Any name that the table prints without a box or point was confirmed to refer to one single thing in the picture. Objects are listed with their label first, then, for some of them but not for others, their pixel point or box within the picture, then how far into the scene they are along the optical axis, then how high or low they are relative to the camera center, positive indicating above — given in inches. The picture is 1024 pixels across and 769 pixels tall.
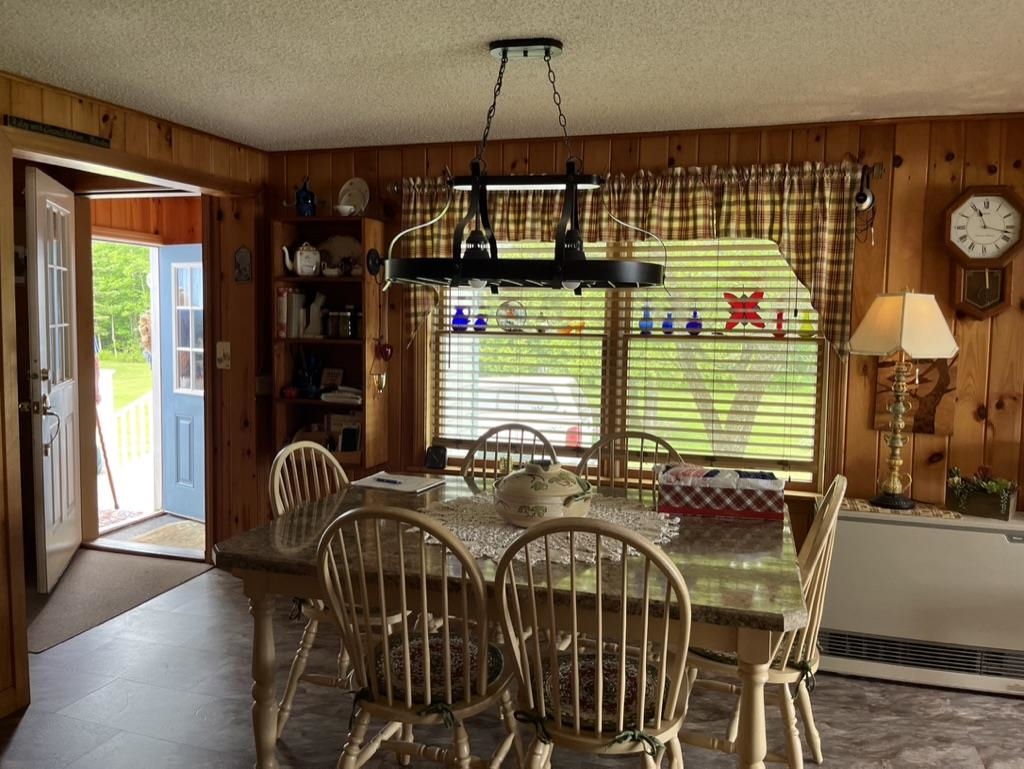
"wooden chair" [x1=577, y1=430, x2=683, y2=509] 158.6 -26.7
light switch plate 185.0 -7.0
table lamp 131.5 -1.2
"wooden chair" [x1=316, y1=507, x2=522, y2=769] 81.4 -32.0
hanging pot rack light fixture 84.1 +6.1
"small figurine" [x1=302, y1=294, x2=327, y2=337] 177.0 +0.2
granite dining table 79.2 -25.9
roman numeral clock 139.0 +13.8
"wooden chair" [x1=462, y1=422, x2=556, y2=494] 139.1 -24.5
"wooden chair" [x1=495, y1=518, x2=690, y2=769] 75.6 -29.9
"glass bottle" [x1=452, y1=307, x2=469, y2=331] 173.6 +0.9
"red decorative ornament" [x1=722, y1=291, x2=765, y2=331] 154.8 +3.2
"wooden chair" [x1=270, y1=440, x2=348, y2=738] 112.7 -37.6
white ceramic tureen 103.2 -20.9
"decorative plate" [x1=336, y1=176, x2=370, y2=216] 175.5 +26.7
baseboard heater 130.8 -43.4
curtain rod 144.9 +27.0
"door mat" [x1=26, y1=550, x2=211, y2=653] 152.9 -54.8
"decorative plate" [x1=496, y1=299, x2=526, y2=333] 170.2 +1.7
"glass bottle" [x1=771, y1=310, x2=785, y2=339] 153.5 +0.3
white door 169.5 -10.7
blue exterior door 235.1 -16.1
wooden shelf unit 171.0 -5.7
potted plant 133.6 -27.0
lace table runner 94.2 -25.0
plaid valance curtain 146.9 +20.8
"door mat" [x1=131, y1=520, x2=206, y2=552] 209.6 -55.0
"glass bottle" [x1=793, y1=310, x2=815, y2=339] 151.9 +0.0
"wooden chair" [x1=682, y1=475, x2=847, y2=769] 95.0 -37.8
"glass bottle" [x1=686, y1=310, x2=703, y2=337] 158.4 +0.2
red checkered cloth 109.3 -22.8
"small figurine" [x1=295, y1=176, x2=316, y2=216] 173.6 +24.9
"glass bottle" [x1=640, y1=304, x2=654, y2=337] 161.5 +0.5
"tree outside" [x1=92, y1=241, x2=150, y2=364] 296.2 +12.8
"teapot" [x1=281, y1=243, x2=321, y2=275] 173.3 +12.5
